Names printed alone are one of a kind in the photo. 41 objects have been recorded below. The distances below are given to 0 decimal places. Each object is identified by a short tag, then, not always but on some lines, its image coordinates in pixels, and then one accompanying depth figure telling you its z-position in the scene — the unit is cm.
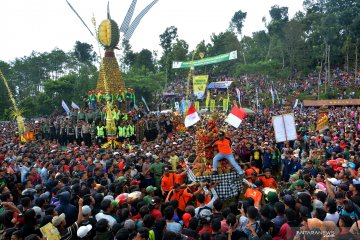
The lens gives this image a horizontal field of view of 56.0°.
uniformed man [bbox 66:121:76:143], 2066
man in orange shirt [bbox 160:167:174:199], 844
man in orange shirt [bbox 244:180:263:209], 679
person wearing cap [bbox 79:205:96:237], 534
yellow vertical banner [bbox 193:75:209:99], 2828
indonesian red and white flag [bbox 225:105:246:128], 1021
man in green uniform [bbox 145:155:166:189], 966
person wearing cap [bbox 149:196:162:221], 582
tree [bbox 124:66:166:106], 4403
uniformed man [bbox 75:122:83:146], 2026
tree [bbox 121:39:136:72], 6809
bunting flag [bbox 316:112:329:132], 1482
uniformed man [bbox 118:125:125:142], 1934
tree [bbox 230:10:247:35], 8150
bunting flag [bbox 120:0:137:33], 2716
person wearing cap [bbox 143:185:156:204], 640
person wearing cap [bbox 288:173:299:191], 759
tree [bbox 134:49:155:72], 6431
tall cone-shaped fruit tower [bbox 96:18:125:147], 2502
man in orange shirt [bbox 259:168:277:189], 824
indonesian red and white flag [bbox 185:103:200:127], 1160
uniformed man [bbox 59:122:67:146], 2117
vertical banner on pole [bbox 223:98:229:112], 2583
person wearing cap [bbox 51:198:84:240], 511
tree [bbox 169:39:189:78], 6066
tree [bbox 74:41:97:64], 6781
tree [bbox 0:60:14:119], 4412
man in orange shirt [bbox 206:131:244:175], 856
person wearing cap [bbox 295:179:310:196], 675
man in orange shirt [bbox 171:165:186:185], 863
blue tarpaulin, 4891
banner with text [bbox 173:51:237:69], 4054
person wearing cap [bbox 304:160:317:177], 879
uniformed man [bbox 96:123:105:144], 1919
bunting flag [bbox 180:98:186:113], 2513
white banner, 1024
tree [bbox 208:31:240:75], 6028
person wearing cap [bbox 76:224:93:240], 488
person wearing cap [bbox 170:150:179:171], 1050
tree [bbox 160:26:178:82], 7112
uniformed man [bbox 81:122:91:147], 1964
